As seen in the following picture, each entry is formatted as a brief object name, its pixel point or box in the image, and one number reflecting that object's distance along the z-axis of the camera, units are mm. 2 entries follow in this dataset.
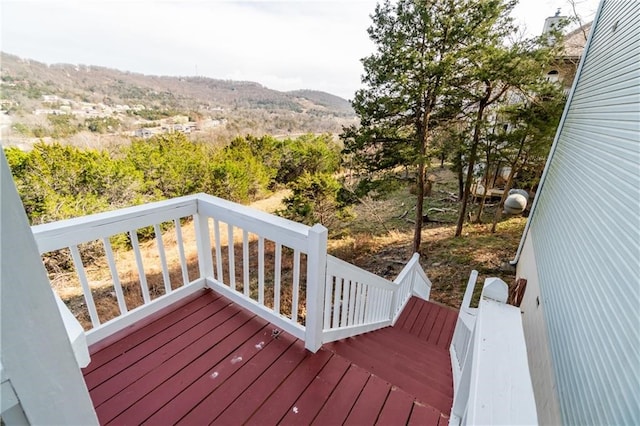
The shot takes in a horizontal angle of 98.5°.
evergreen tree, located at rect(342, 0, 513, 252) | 6238
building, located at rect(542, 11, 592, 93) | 7312
